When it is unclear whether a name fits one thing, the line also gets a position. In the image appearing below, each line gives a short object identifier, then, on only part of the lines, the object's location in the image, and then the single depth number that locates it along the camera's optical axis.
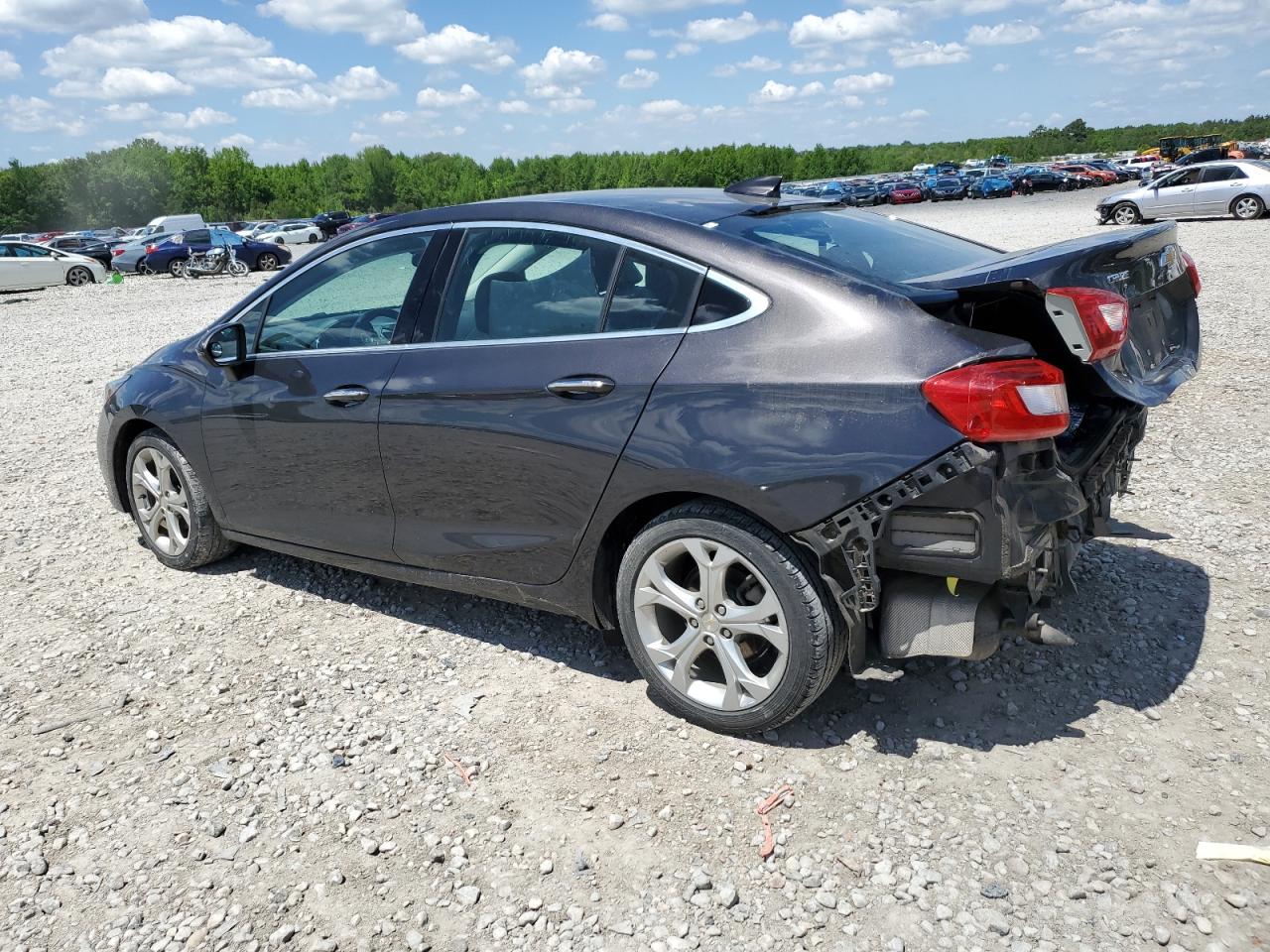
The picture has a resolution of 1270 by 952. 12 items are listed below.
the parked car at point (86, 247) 40.00
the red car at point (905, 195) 56.22
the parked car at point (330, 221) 56.14
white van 47.50
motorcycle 31.15
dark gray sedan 2.92
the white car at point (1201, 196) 26.72
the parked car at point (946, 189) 56.34
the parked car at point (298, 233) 50.97
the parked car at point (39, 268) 27.03
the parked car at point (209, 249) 32.31
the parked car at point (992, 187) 55.40
